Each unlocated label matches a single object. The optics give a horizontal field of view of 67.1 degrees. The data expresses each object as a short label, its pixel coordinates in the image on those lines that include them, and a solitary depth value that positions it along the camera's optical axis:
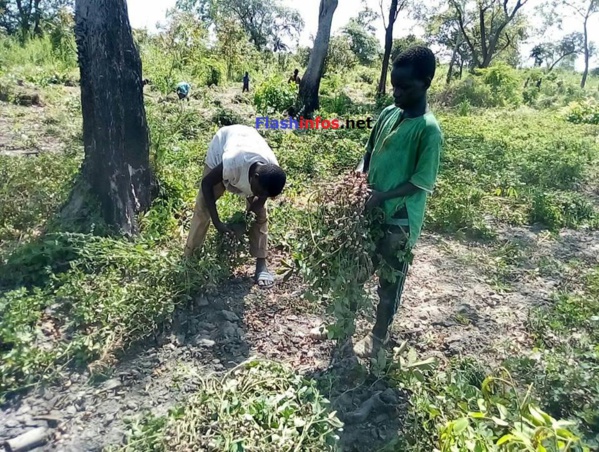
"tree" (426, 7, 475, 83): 24.88
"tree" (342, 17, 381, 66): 30.24
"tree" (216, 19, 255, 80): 15.35
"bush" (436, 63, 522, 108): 15.41
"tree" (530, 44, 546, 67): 40.97
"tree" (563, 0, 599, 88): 31.94
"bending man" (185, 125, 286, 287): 2.81
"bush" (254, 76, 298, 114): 10.16
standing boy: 2.15
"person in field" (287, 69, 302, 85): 12.53
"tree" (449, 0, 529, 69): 22.14
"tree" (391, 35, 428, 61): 28.72
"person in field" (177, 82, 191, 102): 8.01
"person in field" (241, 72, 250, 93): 11.85
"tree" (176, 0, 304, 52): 36.97
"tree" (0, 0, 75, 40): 25.13
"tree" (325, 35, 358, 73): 23.80
